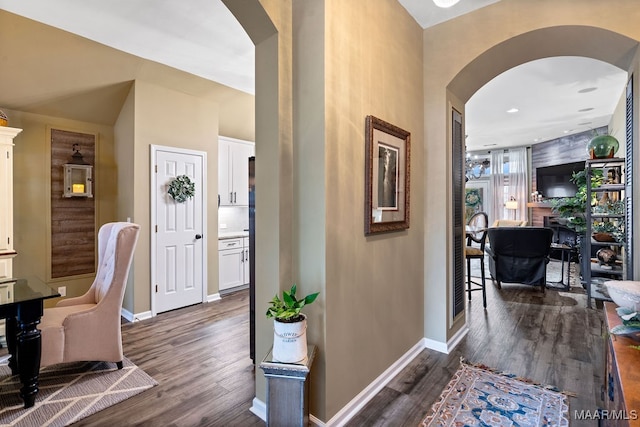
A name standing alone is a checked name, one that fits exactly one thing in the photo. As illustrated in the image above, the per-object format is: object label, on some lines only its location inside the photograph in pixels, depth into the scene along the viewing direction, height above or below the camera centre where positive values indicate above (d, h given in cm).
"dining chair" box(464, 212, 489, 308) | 397 -53
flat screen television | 795 +85
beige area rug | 200 -126
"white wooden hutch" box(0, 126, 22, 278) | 309 +16
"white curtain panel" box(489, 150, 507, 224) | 998 +87
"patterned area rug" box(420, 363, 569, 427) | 190 -124
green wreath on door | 402 +33
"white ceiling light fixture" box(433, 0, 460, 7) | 241 +161
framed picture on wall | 211 +27
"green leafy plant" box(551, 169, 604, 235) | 448 +8
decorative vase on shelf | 337 +70
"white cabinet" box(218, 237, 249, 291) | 484 -76
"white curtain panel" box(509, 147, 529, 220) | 946 +102
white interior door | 391 -28
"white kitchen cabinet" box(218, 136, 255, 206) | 514 +73
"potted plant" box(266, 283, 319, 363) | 162 -59
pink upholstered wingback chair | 230 -80
